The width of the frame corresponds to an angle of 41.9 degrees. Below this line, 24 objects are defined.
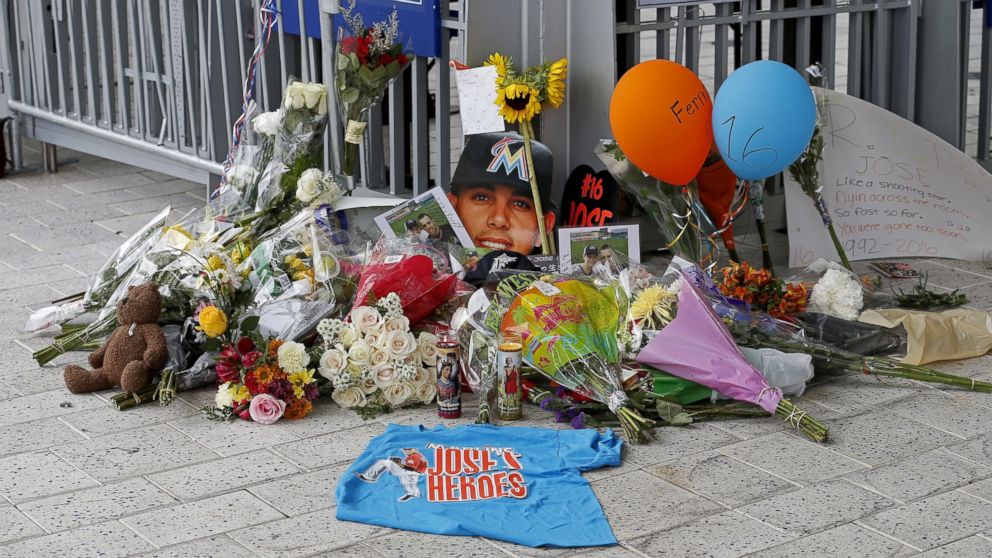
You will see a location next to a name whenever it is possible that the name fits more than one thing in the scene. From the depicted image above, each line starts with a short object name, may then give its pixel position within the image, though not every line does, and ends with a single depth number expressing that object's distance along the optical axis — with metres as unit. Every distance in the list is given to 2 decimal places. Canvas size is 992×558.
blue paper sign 5.45
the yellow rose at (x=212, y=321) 4.35
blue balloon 4.74
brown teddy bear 4.41
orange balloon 4.82
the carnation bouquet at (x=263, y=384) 4.21
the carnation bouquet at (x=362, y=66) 5.14
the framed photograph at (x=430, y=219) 5.33
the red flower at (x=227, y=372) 4.27
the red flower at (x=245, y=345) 4.31
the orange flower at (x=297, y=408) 4.25
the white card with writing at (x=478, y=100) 5.26
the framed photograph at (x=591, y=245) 5.12
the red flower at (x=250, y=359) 4.26
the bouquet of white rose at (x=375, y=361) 4.27
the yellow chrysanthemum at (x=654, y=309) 4.34
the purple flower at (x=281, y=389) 4.23
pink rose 4.20
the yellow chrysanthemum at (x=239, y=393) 4.24
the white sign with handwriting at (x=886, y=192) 5.73
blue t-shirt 3.47
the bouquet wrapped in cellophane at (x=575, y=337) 4.14
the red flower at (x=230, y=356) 4.27
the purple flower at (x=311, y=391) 4.31
